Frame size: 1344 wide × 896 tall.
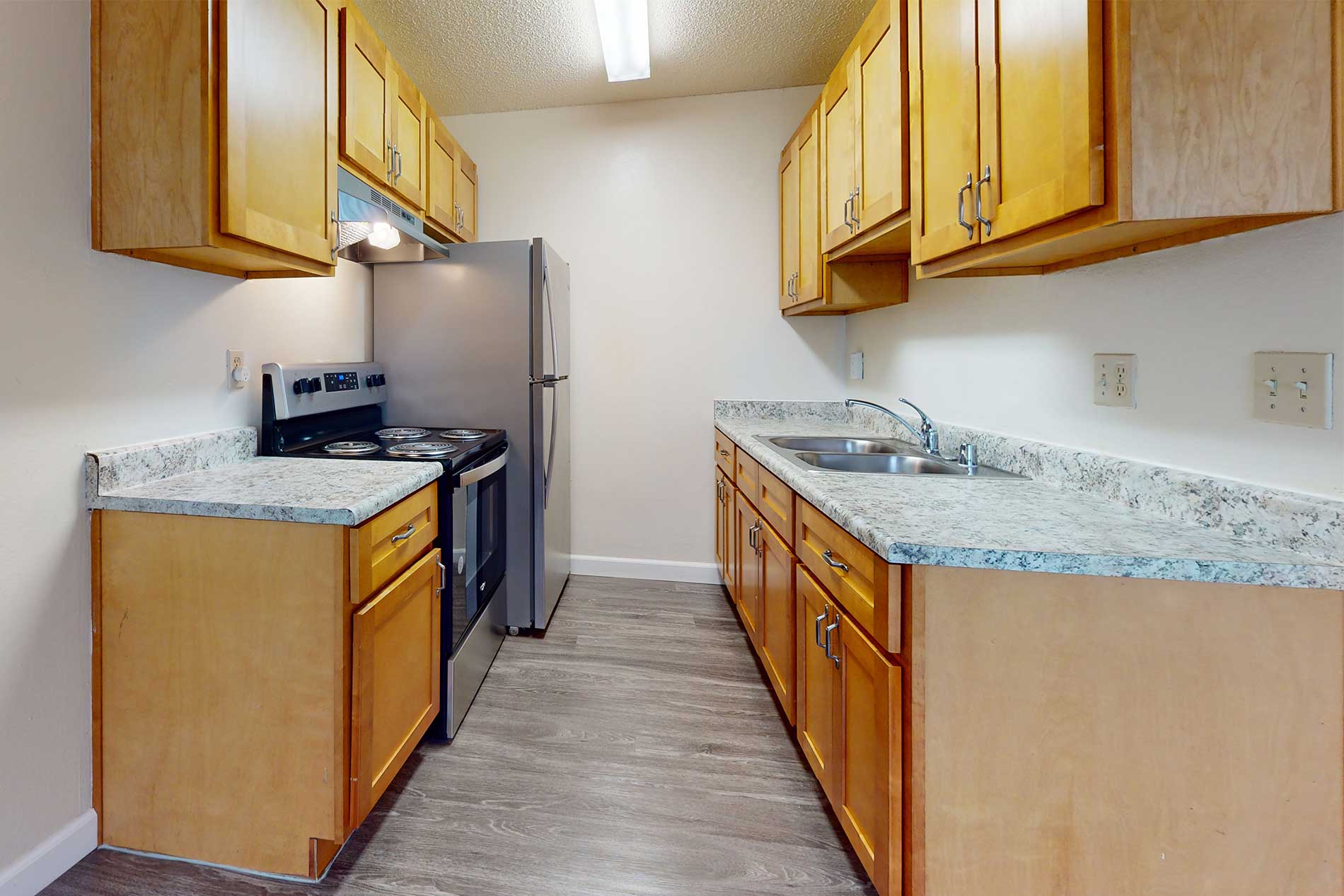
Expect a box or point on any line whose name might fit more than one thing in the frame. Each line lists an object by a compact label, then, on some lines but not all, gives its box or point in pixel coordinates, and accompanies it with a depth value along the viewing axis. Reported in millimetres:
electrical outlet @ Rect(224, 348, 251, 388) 1695
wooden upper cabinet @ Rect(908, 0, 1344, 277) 830
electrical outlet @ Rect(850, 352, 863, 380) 2828
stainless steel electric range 1735
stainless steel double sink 1806
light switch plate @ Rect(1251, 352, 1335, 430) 874
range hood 1790
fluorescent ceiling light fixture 2143
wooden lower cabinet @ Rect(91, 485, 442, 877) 1199
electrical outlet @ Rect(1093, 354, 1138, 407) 1222
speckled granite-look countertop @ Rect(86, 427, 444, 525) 1199
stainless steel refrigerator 2352
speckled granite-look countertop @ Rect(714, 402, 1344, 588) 854
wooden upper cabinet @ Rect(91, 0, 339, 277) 1220
